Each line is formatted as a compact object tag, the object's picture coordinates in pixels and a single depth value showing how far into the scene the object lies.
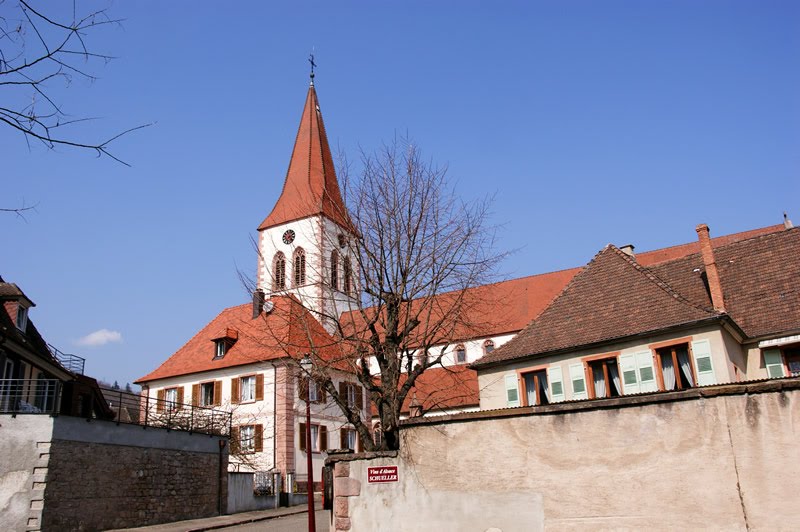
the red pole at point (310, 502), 14.69
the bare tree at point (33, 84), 4.51
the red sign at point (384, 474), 11.90
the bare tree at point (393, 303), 14.94
